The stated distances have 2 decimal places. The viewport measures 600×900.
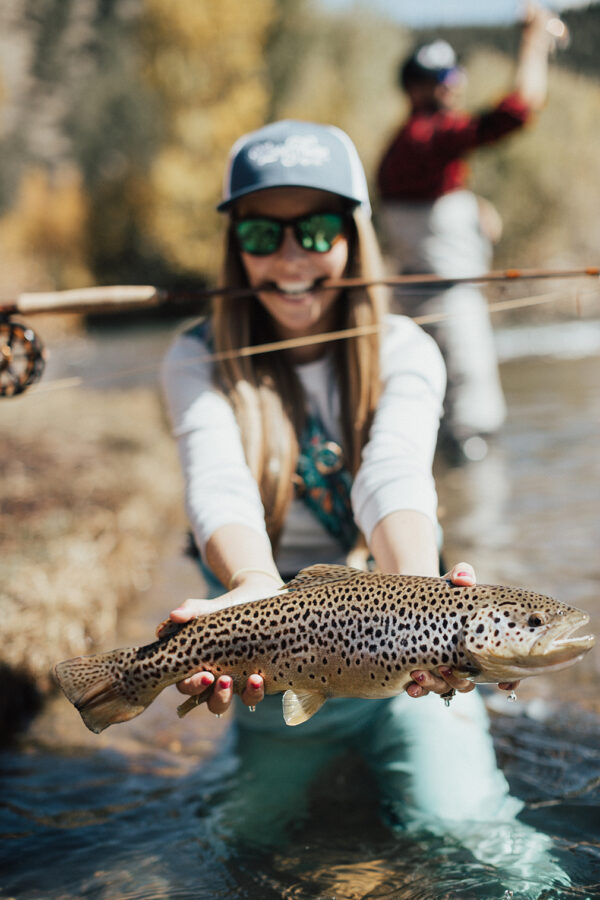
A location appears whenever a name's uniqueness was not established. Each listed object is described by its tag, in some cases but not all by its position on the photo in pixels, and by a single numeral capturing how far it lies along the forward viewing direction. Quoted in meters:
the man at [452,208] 5.59
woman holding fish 2.61
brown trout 1.89
